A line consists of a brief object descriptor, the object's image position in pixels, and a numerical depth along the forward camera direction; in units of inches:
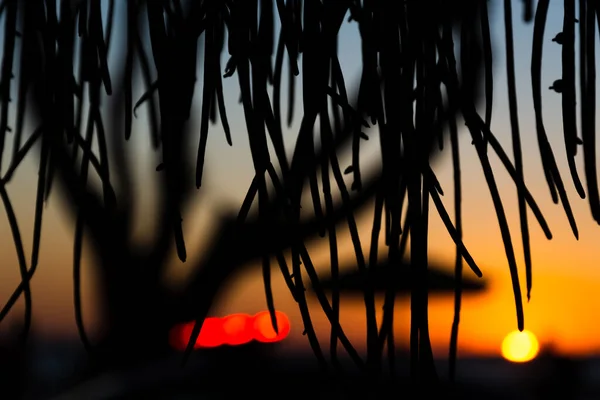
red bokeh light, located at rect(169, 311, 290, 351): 327.8
